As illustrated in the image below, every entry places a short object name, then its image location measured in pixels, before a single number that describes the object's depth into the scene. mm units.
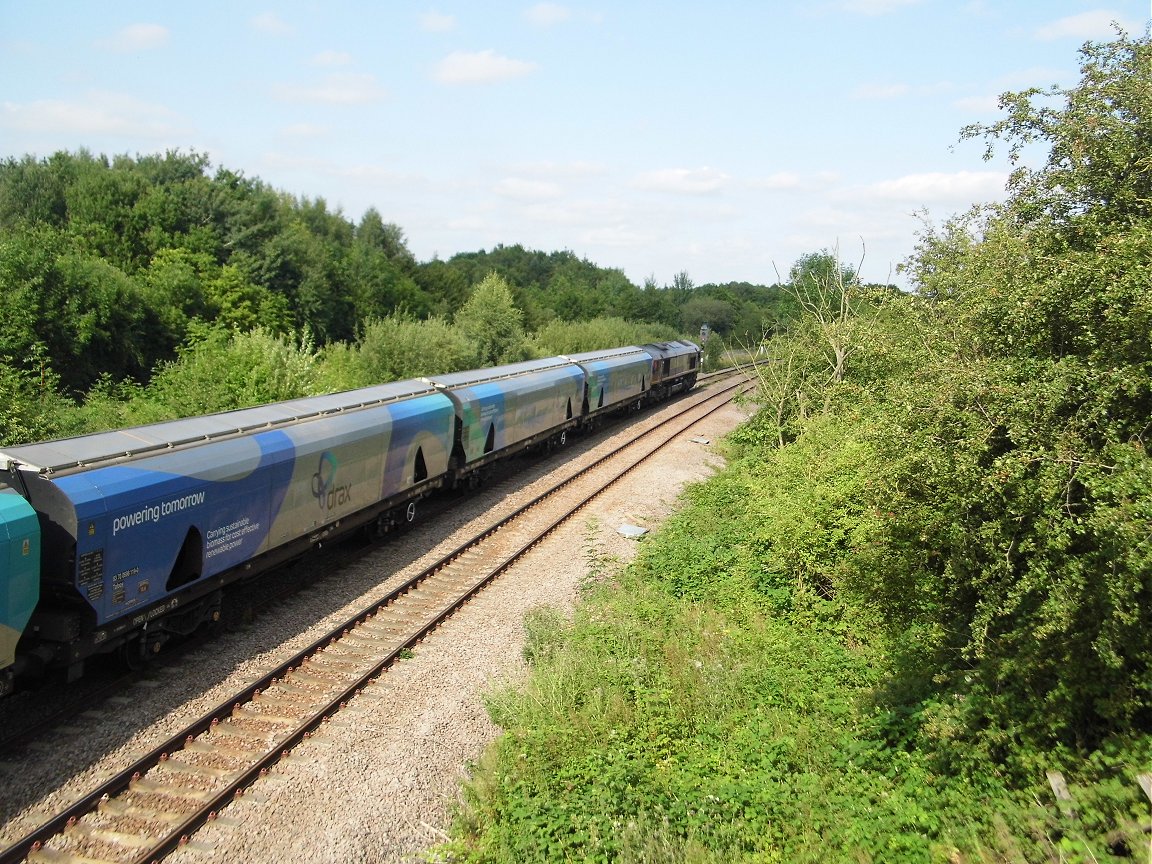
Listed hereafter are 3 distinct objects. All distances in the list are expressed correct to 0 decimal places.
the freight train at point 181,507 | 9319
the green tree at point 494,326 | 43469
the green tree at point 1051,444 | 6656
